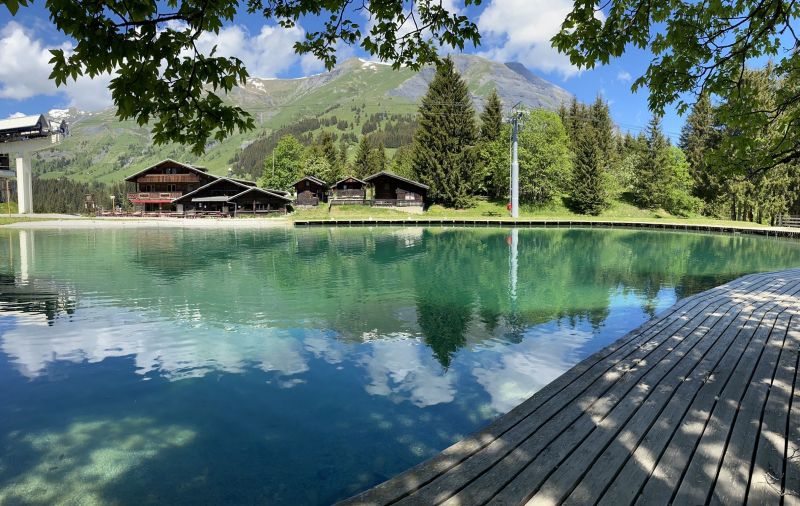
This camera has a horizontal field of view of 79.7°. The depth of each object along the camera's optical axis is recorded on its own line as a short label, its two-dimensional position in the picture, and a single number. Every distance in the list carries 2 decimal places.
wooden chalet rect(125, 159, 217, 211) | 70.00
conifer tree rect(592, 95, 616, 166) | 72.56
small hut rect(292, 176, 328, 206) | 68.69
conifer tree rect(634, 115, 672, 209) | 57.00
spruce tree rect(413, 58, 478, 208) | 61.28
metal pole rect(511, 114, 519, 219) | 55.22
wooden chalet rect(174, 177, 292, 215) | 64.12
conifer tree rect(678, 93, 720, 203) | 55.69
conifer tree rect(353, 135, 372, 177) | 78.38
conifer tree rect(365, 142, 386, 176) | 79.31
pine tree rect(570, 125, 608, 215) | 57.75
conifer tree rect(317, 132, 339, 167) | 78.19
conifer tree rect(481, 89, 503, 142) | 66.00
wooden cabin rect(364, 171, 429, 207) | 62.66
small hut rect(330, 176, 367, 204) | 65.00
